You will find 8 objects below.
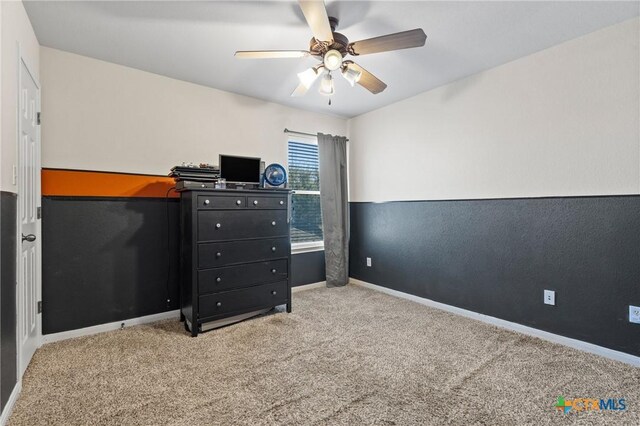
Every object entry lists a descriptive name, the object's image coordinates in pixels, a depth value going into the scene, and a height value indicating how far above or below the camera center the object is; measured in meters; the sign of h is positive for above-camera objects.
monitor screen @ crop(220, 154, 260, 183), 2.87 +0.45
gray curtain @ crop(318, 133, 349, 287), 4.00 +0.03
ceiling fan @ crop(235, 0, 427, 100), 1.71 +1.08
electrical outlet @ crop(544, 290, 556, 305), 2.41 -0.69
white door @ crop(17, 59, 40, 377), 1.85 +0.01
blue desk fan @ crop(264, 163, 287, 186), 3.25 +0.43
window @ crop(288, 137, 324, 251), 3.93 +0.28
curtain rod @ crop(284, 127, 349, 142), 3.77 +1.06
